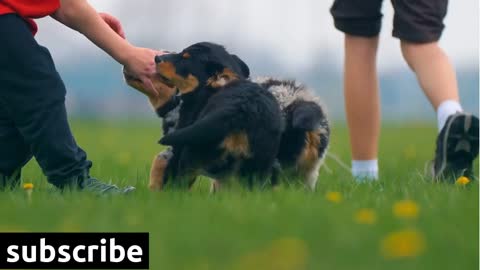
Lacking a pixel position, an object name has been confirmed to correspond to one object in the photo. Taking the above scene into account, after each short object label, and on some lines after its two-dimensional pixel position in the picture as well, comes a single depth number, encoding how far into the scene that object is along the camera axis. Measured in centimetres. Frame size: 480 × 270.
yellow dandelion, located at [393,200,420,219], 684
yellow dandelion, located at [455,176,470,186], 890
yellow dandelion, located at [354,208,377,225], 660
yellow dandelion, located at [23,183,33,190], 880
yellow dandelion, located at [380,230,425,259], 558
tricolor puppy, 924
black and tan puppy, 841
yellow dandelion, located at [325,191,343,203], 780
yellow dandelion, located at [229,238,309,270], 541
